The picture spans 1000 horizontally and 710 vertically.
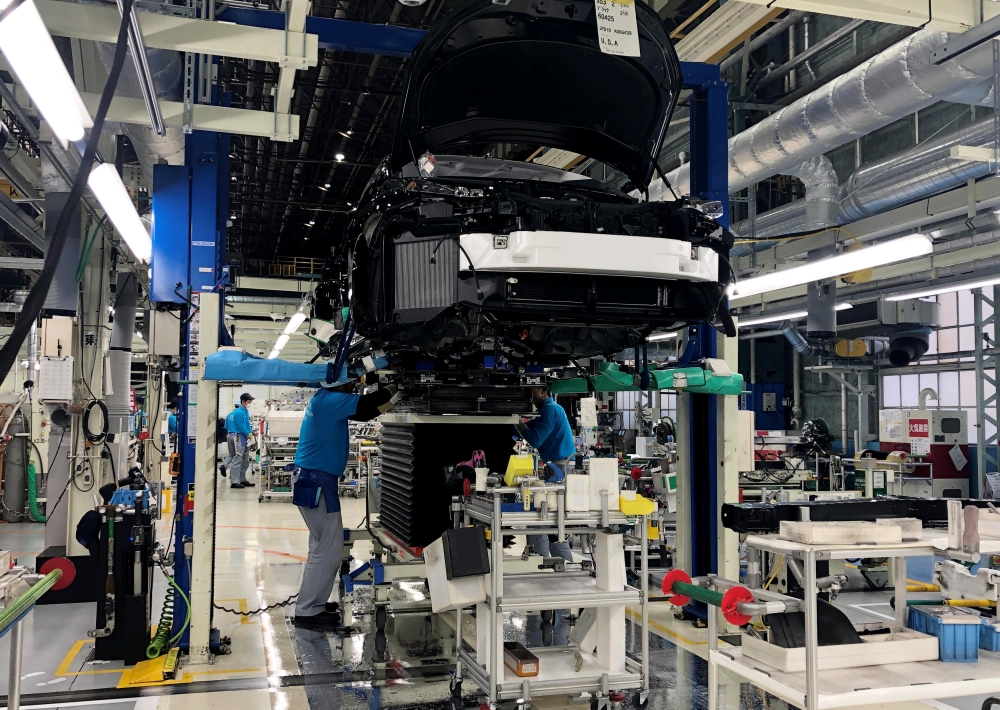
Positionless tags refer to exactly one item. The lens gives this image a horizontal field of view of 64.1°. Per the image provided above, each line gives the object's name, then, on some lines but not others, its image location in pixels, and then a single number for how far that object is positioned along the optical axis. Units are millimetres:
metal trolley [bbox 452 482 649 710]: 3467
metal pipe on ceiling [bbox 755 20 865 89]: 8592
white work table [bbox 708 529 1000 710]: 2658
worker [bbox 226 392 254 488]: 14336
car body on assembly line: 3340
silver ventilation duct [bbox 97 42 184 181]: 4383
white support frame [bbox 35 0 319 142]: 3730
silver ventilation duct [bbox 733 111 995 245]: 6398
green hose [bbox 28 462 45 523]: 10438
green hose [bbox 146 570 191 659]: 4633
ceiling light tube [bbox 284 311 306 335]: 12647
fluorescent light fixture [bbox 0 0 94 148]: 2631
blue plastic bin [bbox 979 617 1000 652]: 3160
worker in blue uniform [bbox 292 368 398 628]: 5426
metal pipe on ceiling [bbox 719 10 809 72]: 8384
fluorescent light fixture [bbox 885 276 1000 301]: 9141
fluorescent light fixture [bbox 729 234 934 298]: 5745
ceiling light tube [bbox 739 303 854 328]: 11812
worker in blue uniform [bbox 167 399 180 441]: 14863
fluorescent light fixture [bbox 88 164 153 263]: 4621
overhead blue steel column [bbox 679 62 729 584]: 5430
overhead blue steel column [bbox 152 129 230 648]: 4789
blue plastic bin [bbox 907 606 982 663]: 3037
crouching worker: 6289
